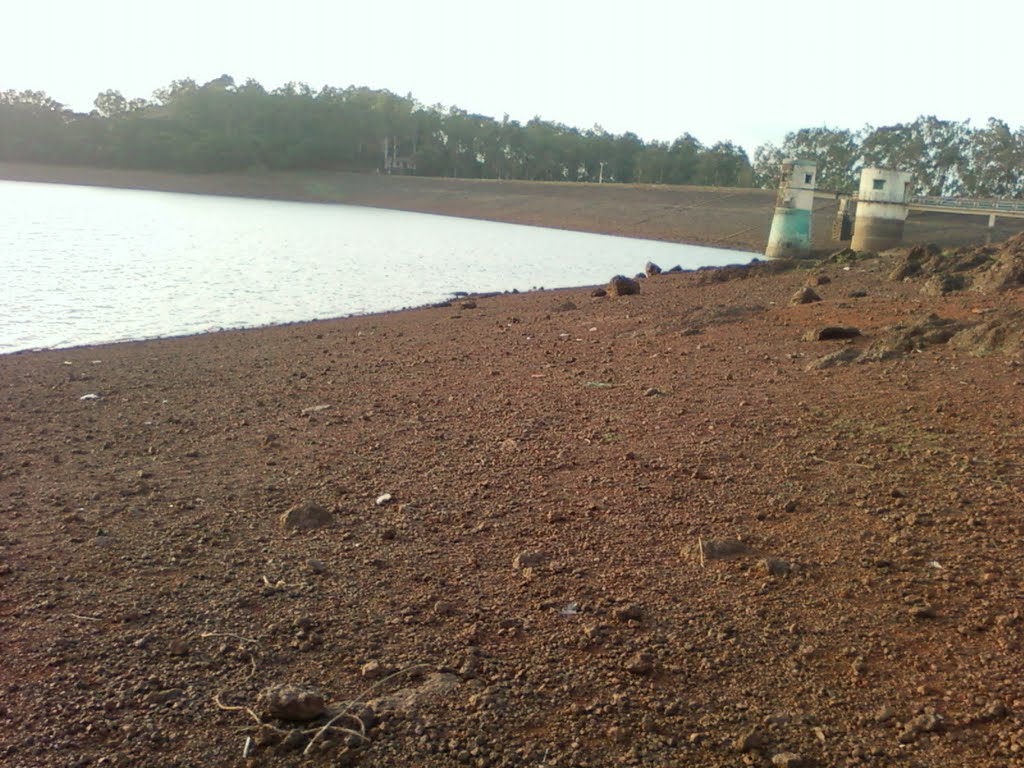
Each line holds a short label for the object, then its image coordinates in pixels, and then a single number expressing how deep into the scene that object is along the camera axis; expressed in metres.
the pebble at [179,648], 3.18
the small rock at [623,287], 14.85
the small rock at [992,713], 2.67
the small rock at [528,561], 3.88
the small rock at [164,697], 2.89
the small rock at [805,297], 11.70
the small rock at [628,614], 3.37
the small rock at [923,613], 3.29
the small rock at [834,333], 8.56
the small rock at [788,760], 2.52
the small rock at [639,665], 3.02
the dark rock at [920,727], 2.61
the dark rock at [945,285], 10.82
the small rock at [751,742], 2.61
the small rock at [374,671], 3.04
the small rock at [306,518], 4.38
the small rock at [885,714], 2.70
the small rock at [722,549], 3.88
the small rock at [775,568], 3.69
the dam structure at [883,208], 33.91
